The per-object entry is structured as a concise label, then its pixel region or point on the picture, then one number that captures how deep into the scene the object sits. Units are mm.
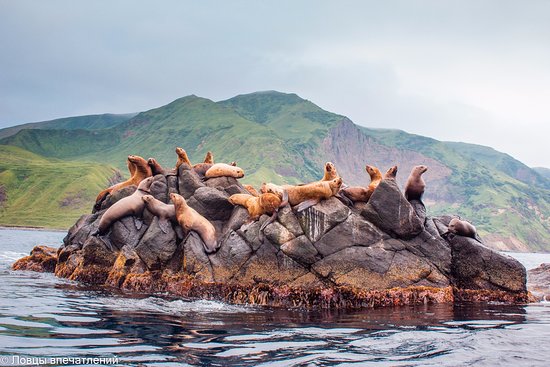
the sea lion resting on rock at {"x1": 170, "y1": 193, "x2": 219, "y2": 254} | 22266
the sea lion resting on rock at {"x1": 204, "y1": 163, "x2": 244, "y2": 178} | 27688
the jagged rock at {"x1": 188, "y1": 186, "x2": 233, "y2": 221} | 24812
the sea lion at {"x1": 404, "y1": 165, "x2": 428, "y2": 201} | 24781
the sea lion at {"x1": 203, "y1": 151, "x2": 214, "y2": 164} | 31428
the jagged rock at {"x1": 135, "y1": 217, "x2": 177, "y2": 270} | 22703
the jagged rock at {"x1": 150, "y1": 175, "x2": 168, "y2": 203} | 26000
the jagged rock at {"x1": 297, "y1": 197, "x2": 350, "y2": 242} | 21328
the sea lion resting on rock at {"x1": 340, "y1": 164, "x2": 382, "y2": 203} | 24016
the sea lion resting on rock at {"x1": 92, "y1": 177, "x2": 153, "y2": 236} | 24547
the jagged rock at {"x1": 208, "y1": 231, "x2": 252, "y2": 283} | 21297
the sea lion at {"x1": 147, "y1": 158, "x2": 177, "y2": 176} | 28309
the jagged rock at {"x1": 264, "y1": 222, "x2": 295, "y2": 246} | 21094
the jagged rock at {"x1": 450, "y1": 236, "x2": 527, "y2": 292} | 22438
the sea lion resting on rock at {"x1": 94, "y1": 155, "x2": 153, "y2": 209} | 28922
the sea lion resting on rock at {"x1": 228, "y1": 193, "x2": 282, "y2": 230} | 22297
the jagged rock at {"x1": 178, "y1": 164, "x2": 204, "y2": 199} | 26156
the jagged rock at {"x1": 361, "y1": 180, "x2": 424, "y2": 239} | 21844
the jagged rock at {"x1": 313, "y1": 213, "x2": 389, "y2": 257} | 21000
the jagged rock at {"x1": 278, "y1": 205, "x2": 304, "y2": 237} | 21406
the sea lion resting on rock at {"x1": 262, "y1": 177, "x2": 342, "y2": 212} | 22219
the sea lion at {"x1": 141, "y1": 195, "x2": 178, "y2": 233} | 23594
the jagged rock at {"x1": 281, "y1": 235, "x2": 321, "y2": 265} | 20719
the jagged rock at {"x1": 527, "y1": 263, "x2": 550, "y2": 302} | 25125
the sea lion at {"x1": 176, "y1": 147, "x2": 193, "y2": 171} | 28100
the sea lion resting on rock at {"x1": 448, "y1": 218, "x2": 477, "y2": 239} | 23469
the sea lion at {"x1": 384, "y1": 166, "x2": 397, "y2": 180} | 24156
